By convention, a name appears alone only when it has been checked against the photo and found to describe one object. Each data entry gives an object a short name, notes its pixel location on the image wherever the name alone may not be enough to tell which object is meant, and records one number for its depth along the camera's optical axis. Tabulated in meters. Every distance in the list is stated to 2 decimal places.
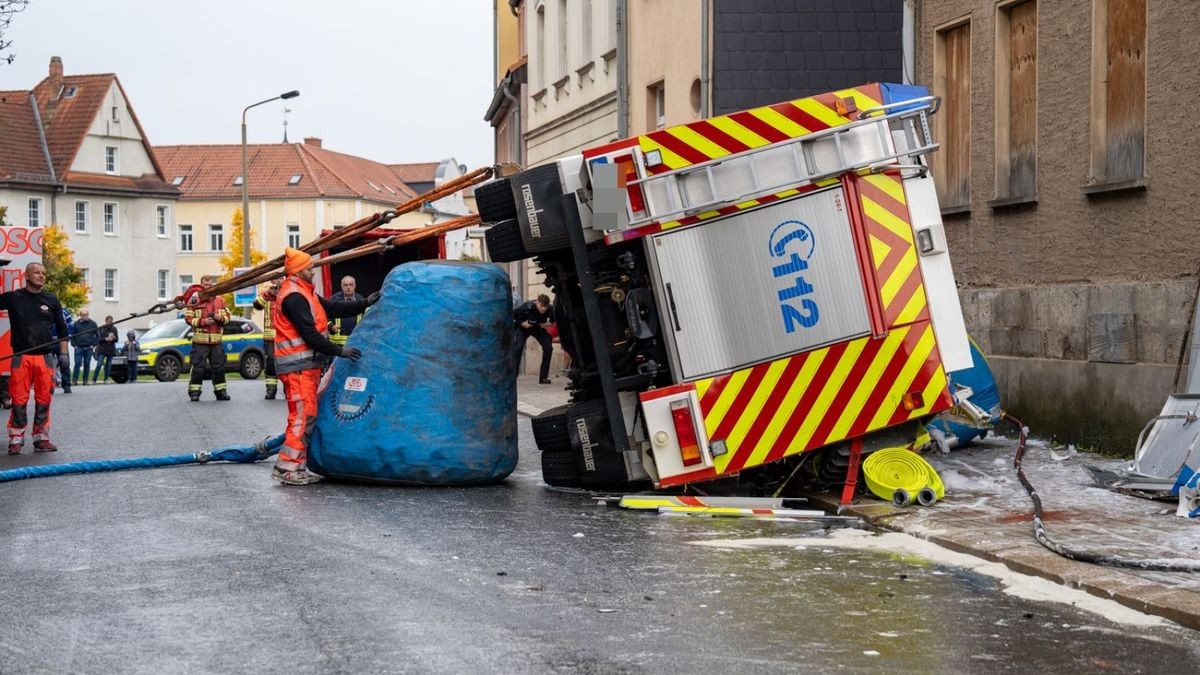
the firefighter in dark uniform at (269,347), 17.14
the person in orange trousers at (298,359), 11.48
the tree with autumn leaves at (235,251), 82.81
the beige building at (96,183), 74.00
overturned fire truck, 9.99
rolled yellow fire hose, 9.98
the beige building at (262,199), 99.56
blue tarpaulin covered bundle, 11.12
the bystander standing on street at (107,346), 37.38
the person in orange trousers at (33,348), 14.76
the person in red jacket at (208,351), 23.98
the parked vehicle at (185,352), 38.75
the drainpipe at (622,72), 26.14
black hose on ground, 7.41
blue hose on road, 11.98
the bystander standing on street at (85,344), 33.78
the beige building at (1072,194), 12.12
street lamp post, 43.76
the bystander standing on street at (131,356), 37.44
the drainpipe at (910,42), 16.59
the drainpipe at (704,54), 21.64
